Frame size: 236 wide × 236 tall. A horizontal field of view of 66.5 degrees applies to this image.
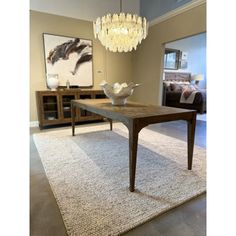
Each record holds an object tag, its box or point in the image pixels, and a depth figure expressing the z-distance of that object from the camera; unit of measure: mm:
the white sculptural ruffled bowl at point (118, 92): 2217
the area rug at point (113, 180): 1277
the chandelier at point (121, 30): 2483
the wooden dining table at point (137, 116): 1529
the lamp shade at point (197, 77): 6930
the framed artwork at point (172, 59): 6505
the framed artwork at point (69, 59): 3916
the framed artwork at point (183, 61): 6879
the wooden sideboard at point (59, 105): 3662
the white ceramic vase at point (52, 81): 3803
